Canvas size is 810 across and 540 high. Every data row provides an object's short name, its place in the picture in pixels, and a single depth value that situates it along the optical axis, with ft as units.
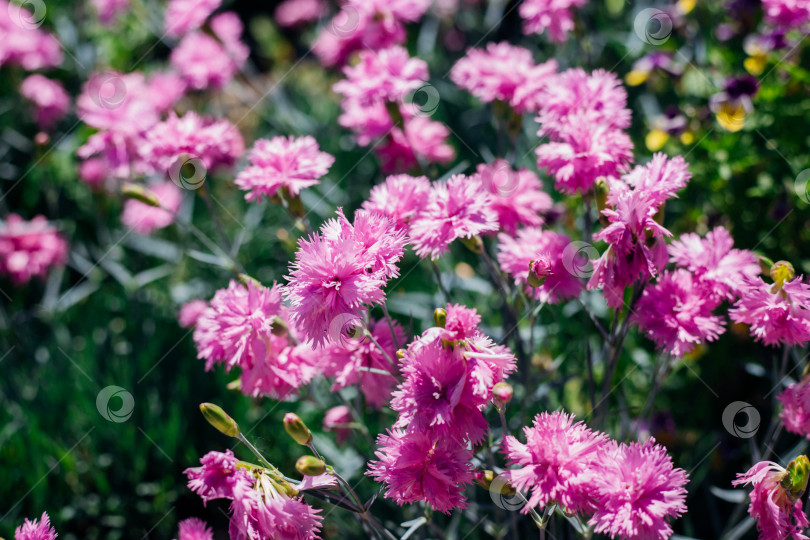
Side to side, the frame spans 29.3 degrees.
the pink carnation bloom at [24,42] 3.24
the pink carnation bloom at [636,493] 1.99
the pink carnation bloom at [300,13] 3.93
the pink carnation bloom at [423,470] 2.04
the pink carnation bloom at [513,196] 2.36
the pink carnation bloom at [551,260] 2.21
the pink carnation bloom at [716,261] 2.20
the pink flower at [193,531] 2.15
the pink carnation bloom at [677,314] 2.15
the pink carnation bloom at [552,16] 2.56
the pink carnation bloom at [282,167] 2.30
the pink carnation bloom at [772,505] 2.04
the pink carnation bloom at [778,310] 2.10
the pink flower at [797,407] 2.13
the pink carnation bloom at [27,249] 2.99
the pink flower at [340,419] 2.40
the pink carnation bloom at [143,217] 3.15
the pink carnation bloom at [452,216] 2.16
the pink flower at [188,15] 2.92
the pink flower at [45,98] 3.28
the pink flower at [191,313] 2.69
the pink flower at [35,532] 2.10
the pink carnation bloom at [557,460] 2.00
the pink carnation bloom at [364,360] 2.20
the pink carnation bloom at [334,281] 2.05
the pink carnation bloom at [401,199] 2.22
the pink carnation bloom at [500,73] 2.47
